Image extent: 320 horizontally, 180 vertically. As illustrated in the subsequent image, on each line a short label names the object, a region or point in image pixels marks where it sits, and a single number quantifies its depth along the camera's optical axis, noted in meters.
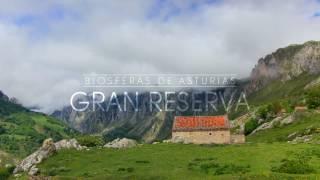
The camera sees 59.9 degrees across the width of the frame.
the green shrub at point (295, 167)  33.63
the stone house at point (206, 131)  61.69
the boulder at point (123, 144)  58.75
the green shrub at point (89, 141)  71.35
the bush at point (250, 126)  95.21
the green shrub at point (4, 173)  45.56
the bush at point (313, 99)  91.80
